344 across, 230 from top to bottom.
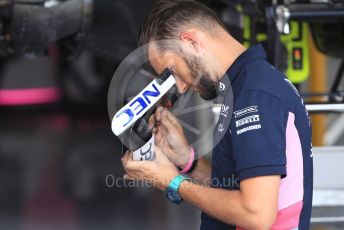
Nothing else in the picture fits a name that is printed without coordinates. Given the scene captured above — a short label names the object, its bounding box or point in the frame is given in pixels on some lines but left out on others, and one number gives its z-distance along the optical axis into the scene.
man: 8.37
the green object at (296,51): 10.22
